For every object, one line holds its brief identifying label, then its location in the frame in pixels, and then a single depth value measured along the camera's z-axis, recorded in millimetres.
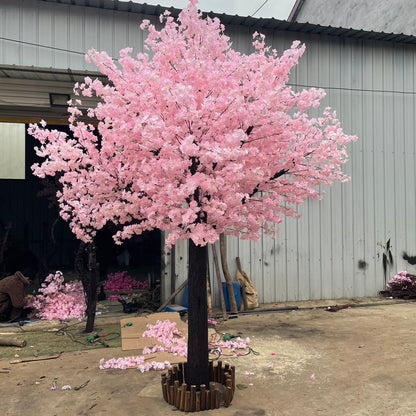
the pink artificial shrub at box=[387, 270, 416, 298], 9664
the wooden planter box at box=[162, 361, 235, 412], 4031
